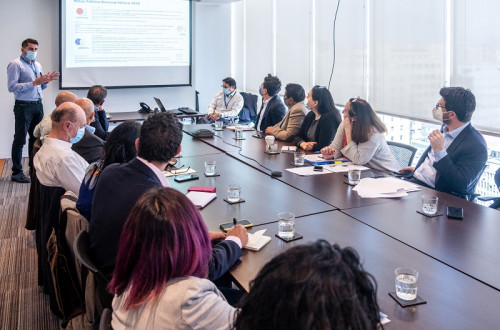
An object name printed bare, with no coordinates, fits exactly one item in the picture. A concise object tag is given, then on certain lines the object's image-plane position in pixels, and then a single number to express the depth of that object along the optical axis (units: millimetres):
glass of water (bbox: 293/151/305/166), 3475
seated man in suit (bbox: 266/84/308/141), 4688
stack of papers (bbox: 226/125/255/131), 5279
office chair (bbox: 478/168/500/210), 3008
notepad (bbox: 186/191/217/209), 2542
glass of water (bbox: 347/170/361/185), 2920
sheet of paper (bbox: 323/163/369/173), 3314
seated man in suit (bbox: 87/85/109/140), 4871
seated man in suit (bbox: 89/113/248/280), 1813
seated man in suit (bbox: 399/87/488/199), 2980
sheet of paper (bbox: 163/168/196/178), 3252
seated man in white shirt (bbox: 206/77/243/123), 6863
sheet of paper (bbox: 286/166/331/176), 3240
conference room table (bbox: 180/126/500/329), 1456
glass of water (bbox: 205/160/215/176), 3217
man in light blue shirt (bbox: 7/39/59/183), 5766
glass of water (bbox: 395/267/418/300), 1510
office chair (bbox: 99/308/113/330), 1523
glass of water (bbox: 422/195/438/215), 2332
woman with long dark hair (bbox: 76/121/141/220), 2369
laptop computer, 6139
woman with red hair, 1216
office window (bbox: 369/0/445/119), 4352
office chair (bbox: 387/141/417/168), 3816
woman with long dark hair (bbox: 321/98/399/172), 3510
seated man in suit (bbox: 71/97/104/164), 3436
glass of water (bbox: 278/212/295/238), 2051
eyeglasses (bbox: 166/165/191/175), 3301
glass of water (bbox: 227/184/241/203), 2604
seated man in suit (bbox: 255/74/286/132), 5496
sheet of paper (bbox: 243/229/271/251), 1953
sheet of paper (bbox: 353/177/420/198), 2695
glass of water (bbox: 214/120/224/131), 5258
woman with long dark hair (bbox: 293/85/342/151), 4174
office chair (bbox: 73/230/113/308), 1699
